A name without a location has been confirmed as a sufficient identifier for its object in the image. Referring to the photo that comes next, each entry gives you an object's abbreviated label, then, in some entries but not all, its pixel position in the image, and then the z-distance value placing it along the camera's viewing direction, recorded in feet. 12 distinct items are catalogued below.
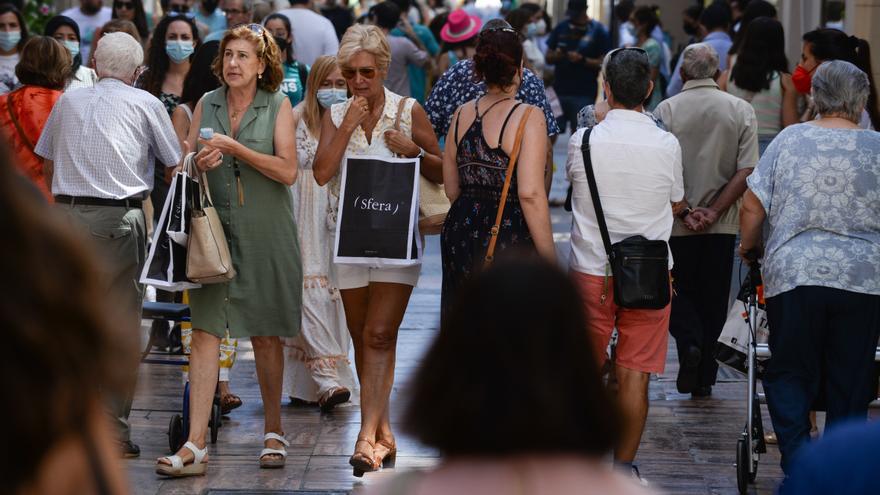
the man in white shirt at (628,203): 40.16
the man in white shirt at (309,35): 78.12
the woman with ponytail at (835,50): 55.52
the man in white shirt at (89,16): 85.97
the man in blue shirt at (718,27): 86.07
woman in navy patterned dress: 39.73
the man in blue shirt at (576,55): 105.19
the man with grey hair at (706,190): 54.03
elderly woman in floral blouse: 38.78
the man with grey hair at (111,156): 43.21
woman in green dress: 42.78
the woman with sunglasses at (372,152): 42.98
